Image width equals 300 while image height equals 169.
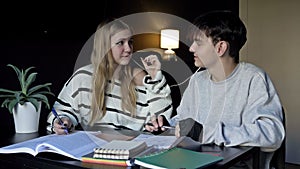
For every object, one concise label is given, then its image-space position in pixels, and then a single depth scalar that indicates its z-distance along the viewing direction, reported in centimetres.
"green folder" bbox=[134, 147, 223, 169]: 85
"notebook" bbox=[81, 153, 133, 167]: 89
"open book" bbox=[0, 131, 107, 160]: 99
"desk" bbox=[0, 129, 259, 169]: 90
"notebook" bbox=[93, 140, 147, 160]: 91
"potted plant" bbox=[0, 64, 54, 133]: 134
